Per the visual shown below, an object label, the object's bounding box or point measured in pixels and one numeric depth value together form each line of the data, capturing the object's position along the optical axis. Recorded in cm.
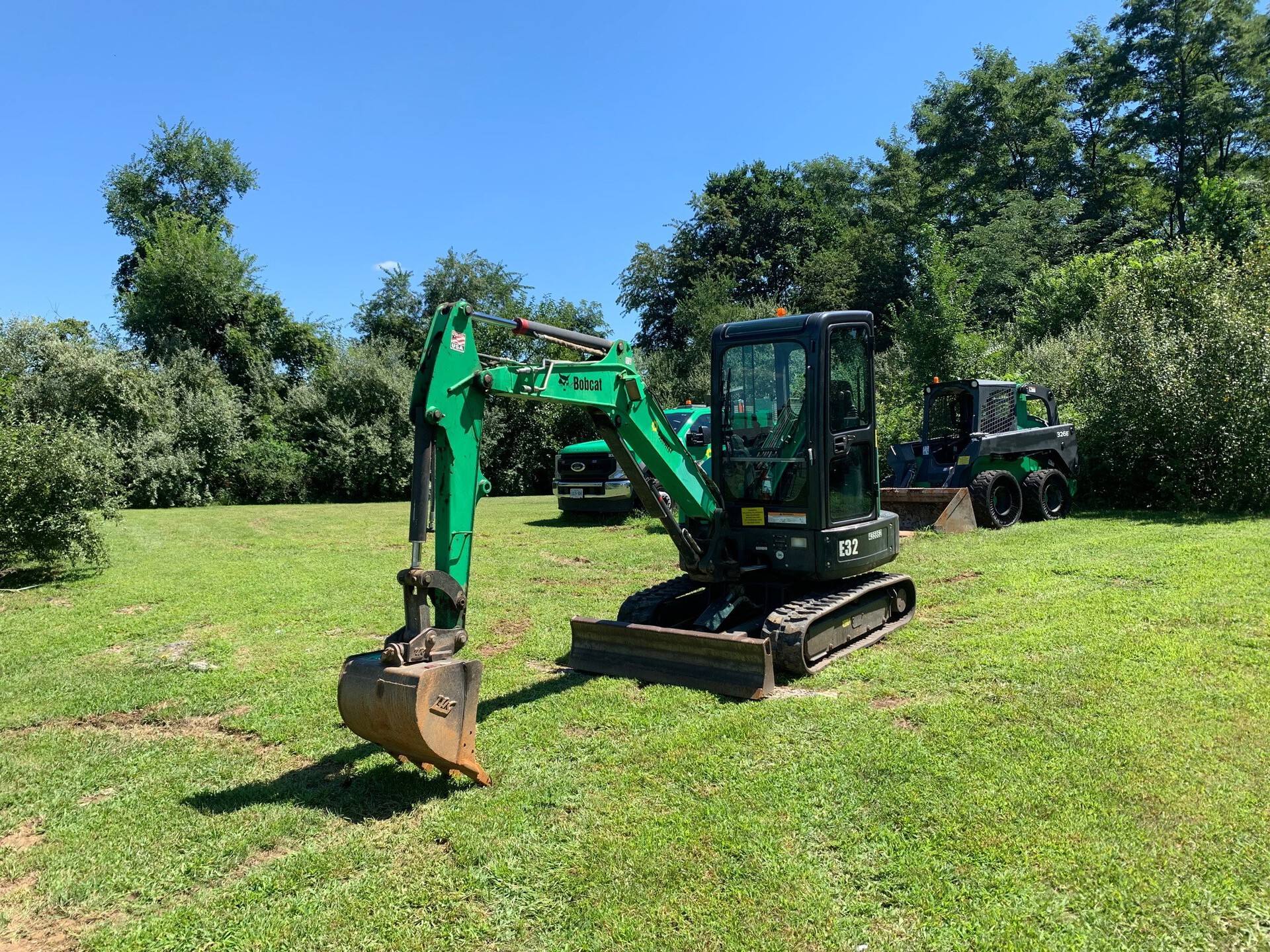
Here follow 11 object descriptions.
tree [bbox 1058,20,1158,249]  3744
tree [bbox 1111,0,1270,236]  3544
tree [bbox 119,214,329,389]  3008
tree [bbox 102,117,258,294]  3766
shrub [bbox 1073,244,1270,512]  1334
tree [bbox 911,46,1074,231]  4006
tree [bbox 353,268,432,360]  3638
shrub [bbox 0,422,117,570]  1030
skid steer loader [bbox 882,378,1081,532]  1283
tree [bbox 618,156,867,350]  3972
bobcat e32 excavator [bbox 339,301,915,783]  545
